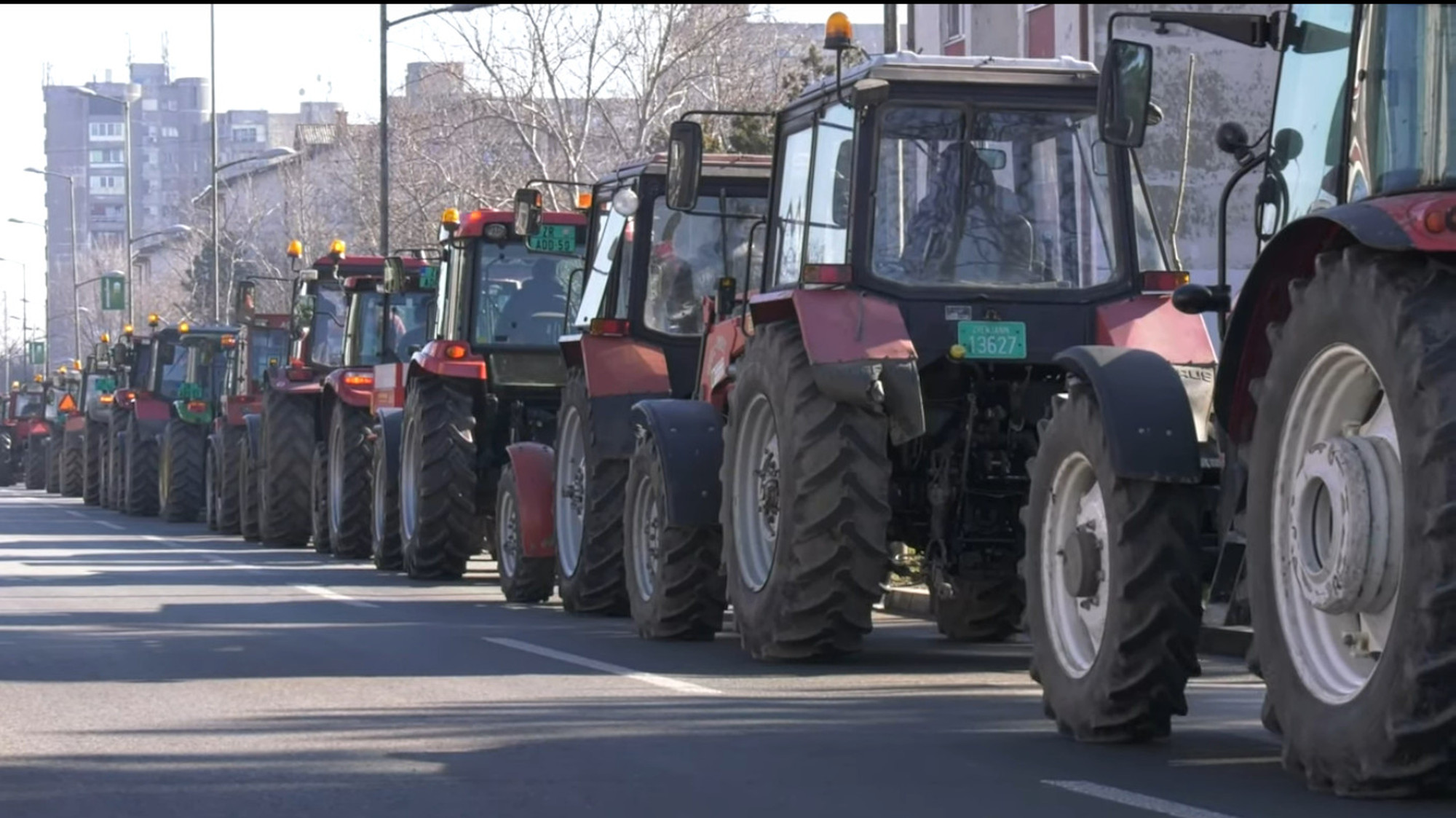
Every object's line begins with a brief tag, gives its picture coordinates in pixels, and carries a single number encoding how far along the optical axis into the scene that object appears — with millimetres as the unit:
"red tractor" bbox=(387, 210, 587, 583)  19406
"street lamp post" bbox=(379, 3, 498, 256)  33000
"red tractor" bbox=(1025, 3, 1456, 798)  6656
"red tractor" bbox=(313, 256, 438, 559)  23359
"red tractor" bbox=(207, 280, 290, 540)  29344
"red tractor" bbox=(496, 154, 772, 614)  15359
